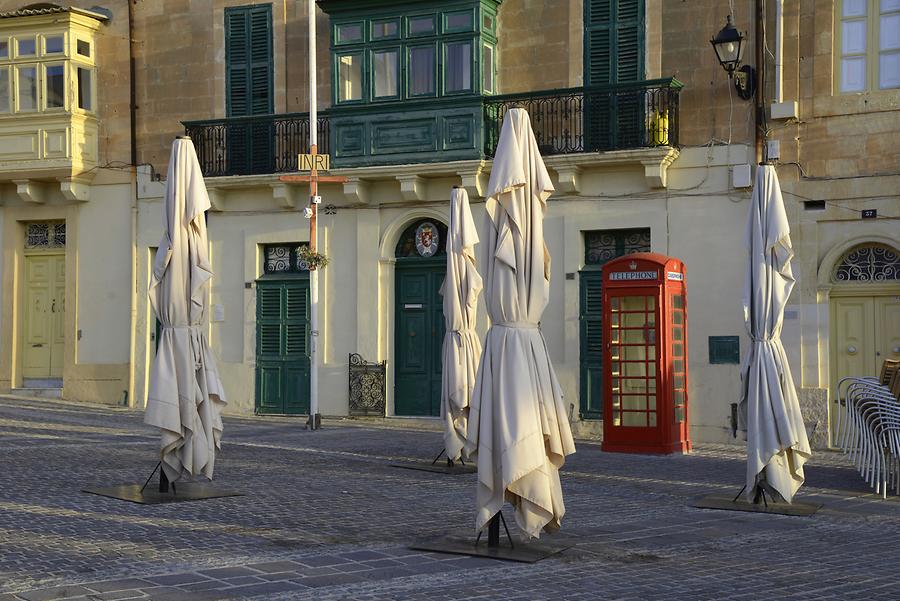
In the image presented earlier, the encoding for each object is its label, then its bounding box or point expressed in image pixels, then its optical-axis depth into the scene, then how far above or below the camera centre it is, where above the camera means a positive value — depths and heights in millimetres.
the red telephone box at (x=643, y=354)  16734 -553
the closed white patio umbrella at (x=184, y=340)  11344 -219
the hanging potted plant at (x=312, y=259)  20078 +990
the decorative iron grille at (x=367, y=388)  21750 -1305
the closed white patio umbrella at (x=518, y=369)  8609 -393
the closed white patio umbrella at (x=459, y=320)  13922 -42
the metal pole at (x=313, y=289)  19906 +479
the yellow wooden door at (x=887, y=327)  17828 -179
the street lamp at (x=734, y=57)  18250 +4006
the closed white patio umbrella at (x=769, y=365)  11391 -485
